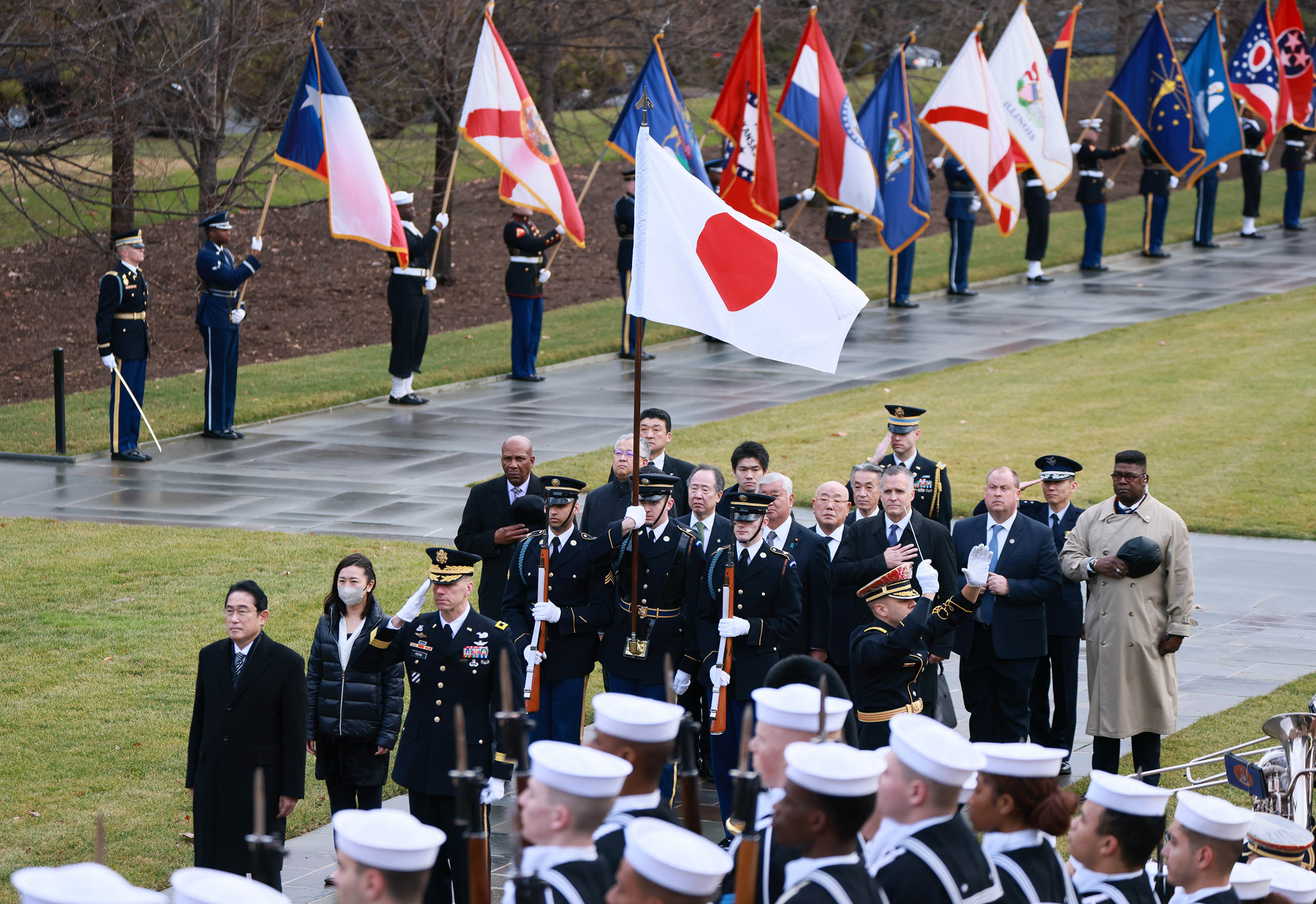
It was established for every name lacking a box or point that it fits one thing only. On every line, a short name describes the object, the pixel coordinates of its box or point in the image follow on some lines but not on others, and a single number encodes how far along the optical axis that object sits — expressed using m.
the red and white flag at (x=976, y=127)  40.41
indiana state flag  49.72
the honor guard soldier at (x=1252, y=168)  62.34
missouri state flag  36.81
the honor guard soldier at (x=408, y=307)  38.12
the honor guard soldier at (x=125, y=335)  32.66
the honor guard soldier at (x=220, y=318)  34.31
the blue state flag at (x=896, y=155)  40.31
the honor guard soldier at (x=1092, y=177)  54.66
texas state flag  31.12
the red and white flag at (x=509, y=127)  32.06
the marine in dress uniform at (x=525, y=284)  40.50
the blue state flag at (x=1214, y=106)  52.59
